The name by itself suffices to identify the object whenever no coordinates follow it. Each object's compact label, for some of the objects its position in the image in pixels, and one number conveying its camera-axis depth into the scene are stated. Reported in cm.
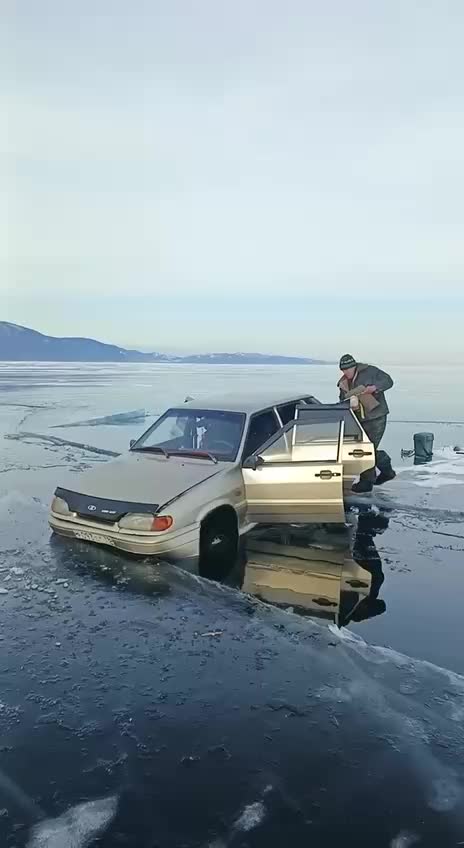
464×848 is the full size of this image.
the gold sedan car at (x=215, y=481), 575
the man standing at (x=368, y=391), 904
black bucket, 1284
